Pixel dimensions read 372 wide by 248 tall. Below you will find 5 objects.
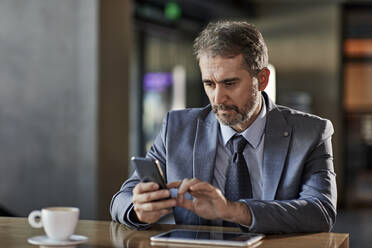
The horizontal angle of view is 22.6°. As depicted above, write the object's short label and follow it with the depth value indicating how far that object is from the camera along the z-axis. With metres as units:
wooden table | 1.76
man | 1.99
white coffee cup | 1.68
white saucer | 1.69
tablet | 1.73
